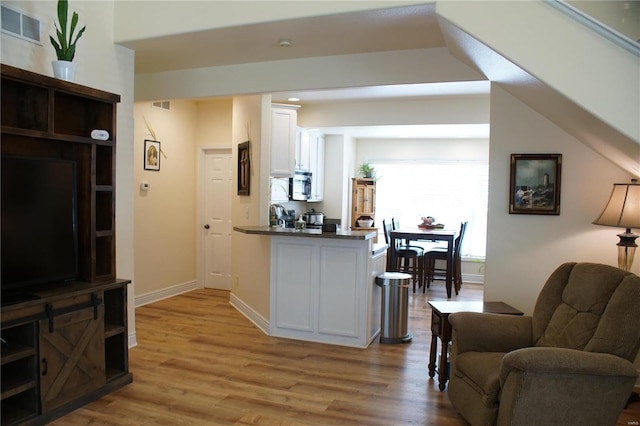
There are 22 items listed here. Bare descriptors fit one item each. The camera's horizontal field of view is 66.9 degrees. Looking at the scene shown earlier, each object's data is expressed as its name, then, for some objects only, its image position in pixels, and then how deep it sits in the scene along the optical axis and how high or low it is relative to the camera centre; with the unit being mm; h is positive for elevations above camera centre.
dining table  6890 -558
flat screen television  2787 -188
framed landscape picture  5395 +334
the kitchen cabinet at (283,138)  5680 +707
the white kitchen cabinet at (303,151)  7105 +699
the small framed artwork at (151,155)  5879 +496
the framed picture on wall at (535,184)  3750 +140
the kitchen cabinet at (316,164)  7680 +562
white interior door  6707 -297
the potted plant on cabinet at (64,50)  3127 +953
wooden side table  3414 -854
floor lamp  3168 -79
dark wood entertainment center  2795 -640
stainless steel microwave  7016 +174
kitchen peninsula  4398 -820
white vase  3137 +805
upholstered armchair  2375 -823
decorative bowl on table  7812 -420
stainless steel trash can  4543 -1035
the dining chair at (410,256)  7283 -854
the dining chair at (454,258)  7160 -865
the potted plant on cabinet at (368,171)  8805 +516
